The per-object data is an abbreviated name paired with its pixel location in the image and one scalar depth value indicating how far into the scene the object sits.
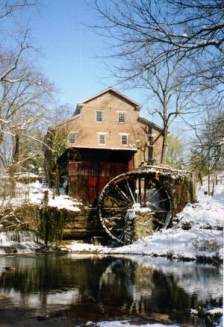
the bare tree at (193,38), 5.68
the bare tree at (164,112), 38.44
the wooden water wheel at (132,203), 27.59
